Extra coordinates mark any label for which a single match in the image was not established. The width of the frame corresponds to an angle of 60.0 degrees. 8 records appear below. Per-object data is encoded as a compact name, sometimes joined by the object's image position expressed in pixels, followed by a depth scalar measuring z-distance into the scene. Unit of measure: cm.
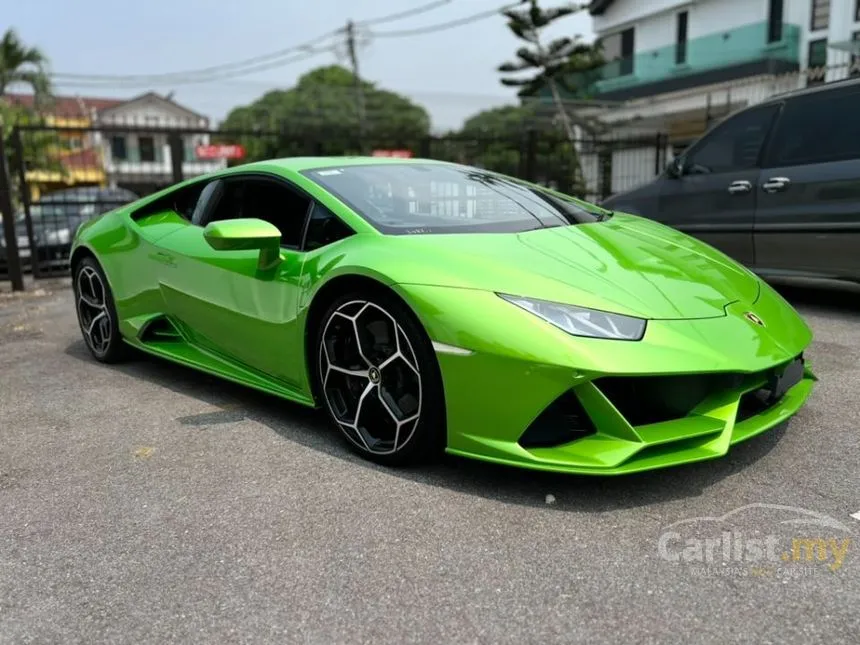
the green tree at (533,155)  1020
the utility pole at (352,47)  3328
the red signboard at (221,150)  1354
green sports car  229
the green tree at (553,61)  2569
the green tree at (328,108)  4322
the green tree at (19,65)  2250
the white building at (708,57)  2169
